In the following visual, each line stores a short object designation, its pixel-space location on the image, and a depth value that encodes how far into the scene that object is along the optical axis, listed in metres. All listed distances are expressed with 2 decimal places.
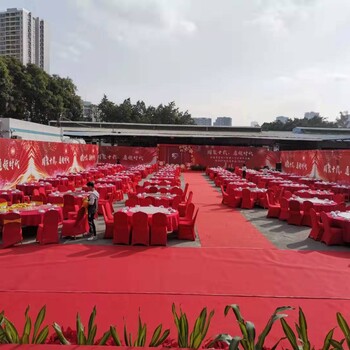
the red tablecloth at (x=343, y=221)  8.45
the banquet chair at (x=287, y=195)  12.78
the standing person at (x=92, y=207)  8.78
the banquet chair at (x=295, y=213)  10.89
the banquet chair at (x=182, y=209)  10.55
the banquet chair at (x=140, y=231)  8.12
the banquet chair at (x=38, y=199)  10.98
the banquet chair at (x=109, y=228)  8.73
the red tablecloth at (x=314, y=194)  13.32
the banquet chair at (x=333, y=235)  8.50
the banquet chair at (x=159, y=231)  8.16
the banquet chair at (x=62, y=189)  13.28
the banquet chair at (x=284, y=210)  11.59
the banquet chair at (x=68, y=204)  10.89
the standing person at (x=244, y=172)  26.16
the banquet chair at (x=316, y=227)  8.97
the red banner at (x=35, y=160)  15.80
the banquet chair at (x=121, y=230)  8.21
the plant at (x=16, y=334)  2.76
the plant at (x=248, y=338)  2.59
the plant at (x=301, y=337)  2.61
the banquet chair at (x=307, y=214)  10.84
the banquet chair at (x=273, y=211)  12.02
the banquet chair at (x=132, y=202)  10.07
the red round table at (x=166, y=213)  8.77
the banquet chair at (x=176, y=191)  13.24
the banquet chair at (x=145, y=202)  10.11
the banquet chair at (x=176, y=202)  10.61
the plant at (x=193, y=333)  2.74
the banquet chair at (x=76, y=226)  8.69
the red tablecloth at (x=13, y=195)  12.27
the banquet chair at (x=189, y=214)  9.20
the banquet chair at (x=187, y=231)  8.77
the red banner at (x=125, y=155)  36.88
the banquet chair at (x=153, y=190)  13.47
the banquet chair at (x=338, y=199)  12.32
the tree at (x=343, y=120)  89.25
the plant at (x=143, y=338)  2.82
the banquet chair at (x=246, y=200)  13.98
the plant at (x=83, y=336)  2.84
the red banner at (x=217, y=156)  36.69
